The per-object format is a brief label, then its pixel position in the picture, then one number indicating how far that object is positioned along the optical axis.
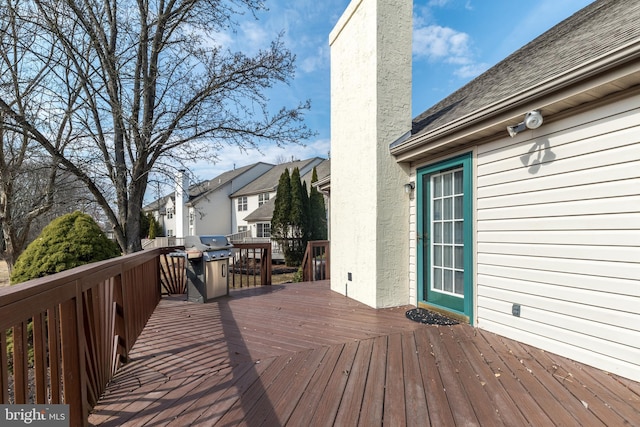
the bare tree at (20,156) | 5.34
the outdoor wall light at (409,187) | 4.21
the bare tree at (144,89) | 5.77
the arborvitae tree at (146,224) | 26.95
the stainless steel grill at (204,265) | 4.60
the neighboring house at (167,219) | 27.62
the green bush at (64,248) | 3.84
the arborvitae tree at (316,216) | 15.25
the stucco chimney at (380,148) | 4.12
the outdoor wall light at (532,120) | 2.58
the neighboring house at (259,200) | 19.88
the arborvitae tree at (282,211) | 14.72
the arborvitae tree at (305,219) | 14.72
